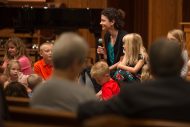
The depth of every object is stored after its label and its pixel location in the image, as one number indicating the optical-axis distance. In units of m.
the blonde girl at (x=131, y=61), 8.09
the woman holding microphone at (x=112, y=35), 9.09
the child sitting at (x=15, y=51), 8.91
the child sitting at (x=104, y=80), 7.02
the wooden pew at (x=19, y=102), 4.32
